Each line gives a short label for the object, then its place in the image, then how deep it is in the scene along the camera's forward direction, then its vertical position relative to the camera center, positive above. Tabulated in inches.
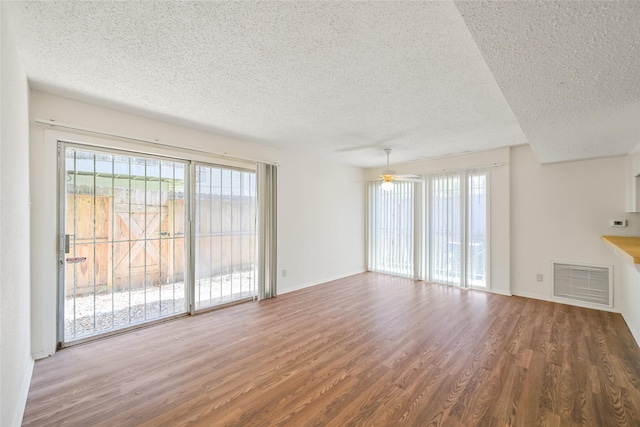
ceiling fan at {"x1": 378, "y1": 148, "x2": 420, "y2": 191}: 174.7 +24.2
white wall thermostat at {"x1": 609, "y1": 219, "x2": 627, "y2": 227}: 154.0 -6.1
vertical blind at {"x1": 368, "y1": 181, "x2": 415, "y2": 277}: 237.0 -13.8
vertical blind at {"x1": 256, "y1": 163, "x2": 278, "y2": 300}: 181.9 -10.5
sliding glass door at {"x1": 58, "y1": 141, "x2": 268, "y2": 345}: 118.6 -11.8
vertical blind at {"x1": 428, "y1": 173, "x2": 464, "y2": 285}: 208.2 -12.5
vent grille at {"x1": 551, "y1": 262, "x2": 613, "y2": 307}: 158.6 -42.4
